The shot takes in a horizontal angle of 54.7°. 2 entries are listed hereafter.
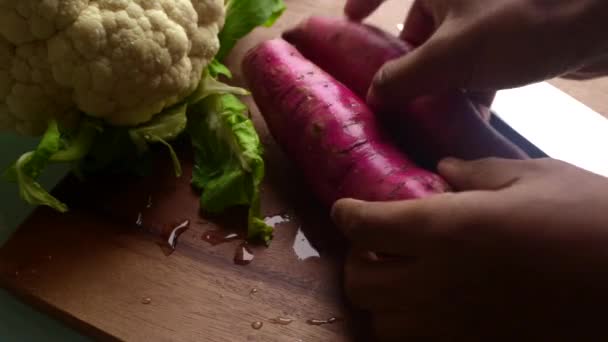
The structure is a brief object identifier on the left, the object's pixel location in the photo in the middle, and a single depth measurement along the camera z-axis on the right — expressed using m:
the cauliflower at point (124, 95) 0.73
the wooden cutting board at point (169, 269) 0.72
